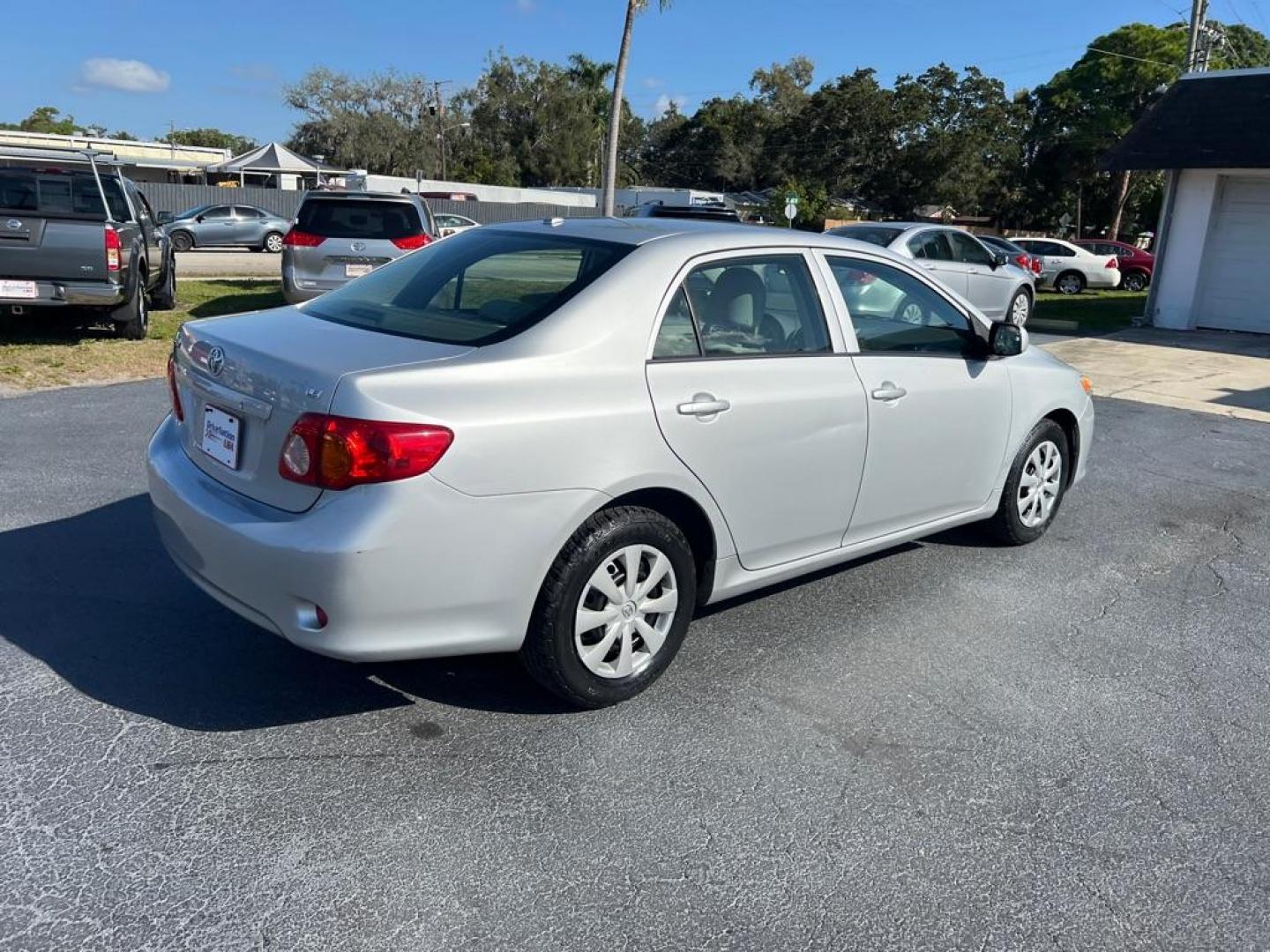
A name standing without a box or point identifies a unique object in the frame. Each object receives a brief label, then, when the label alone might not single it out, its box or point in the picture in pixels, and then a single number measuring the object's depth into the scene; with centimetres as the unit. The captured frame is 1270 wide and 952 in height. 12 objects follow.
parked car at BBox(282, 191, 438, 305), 1149
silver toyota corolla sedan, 301
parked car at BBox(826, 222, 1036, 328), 1312
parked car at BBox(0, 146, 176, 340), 924
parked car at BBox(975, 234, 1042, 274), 1850
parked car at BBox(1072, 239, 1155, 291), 2627
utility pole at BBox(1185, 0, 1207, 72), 2709
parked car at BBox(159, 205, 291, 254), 2928
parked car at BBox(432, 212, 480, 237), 2922
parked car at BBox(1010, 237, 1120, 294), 2484
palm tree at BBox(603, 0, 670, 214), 2658
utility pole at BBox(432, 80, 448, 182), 6769
